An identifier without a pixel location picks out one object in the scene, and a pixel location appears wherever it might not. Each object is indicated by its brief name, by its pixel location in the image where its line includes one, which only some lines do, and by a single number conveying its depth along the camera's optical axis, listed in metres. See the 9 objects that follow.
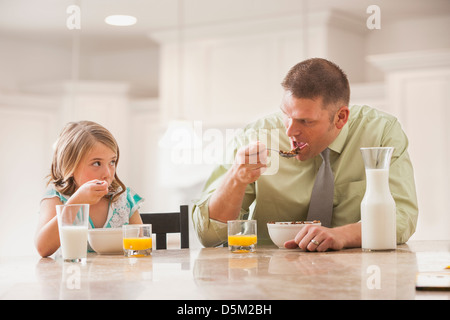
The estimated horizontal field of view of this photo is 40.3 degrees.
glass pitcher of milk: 1.49
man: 1.73
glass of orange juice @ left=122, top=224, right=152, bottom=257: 1.48
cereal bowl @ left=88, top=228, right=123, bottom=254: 1.55
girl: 1.75
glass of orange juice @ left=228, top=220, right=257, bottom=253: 1.52
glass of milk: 1.39
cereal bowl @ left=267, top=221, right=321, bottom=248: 1.58
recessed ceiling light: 4.75
